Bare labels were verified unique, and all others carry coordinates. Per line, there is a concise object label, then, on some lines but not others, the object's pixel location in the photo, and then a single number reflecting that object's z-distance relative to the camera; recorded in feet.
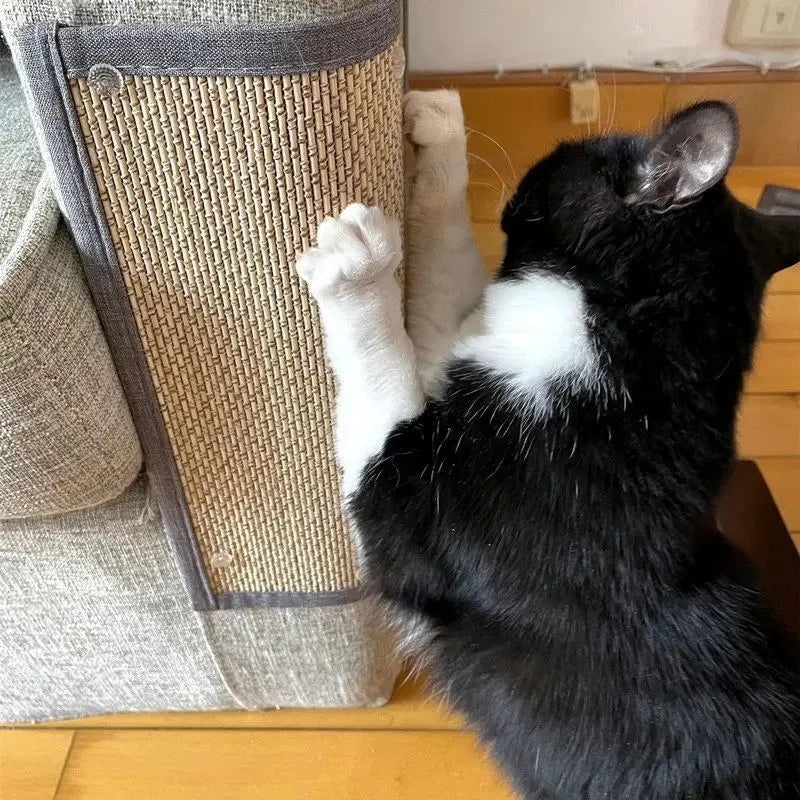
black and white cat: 2.13
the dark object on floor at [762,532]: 3.52
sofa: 1.76
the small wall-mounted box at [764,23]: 4.16
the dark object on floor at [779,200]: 4.30
